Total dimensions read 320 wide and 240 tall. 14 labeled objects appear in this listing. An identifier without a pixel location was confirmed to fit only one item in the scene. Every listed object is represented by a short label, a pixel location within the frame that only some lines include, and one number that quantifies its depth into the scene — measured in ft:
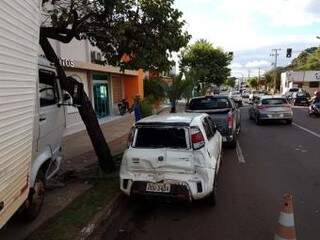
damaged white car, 13.45
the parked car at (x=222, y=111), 26.00
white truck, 7.57
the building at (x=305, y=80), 142.09
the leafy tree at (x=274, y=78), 185.87
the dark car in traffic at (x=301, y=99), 90.37
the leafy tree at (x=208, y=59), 98.95
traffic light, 89.27
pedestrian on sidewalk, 29.72
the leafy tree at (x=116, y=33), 17.43
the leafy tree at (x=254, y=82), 272.29
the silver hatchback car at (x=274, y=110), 42.77
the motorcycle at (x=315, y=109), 54.17
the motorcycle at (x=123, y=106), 57.70
